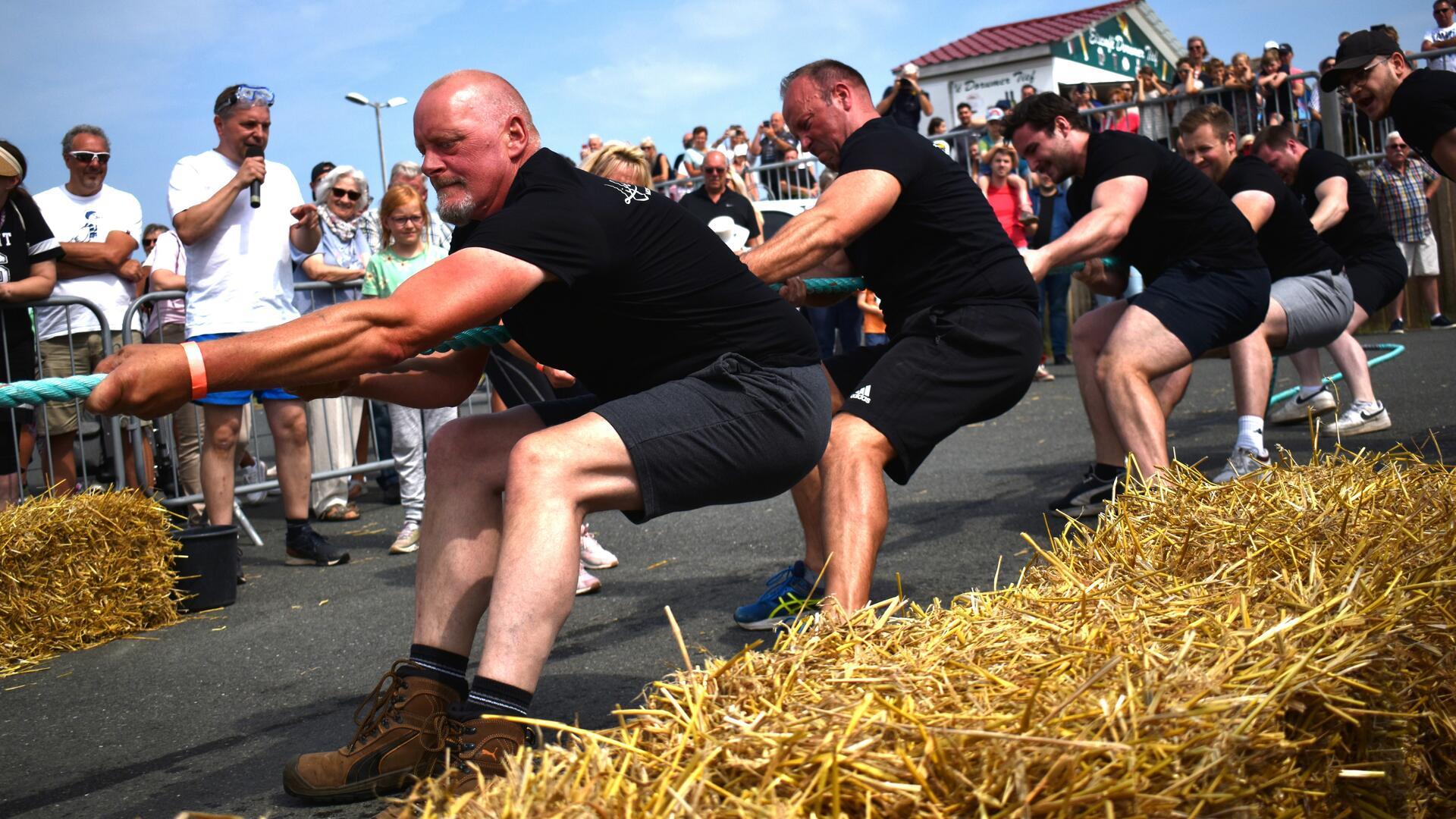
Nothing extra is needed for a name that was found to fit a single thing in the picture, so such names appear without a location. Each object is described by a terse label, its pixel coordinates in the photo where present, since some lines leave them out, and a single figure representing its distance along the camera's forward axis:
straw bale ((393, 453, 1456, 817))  1.66
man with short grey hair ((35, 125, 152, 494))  7.77
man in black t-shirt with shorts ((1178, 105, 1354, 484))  6.12
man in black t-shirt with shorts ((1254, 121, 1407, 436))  7.50
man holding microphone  6.67
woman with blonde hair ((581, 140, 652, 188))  5.97
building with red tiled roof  31.25
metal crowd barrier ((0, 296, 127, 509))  6.95
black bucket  5.78
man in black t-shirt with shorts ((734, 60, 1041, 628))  3.86
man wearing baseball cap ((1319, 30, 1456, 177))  5.03
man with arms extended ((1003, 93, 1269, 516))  5.21
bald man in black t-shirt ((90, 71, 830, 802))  2.63
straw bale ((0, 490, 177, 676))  5.17
